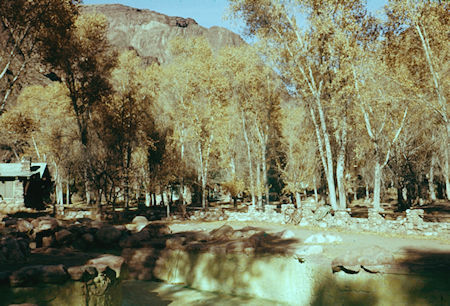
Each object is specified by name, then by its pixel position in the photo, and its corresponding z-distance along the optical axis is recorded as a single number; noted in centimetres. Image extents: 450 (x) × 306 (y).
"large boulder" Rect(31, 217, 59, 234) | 1623
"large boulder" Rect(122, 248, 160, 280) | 1312
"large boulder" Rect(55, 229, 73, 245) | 1580
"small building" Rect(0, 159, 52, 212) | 3180
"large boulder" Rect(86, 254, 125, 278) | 1147
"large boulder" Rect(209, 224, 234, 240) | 1587
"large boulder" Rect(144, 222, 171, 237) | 1781
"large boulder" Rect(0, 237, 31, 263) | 1152
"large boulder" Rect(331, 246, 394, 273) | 941
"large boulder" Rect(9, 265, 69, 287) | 927
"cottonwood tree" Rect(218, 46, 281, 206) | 2681
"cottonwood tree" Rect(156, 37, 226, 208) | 2762
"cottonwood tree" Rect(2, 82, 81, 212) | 3186
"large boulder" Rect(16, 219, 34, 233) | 1619
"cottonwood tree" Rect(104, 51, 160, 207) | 2891
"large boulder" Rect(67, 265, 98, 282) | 1016
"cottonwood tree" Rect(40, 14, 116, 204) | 2391
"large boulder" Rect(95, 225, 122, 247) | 1636
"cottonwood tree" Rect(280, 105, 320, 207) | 2922
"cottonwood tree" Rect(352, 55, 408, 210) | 1725
